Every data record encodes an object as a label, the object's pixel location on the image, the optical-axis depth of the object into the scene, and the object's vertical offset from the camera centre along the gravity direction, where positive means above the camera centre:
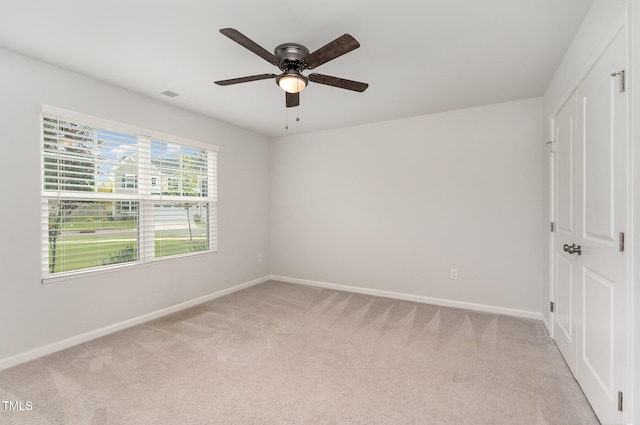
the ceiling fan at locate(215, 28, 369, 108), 1.86 +1.01
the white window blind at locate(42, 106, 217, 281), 2.54 +0.19
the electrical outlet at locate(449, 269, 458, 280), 3.61 -0.79
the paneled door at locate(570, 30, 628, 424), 1.43 -0.10
